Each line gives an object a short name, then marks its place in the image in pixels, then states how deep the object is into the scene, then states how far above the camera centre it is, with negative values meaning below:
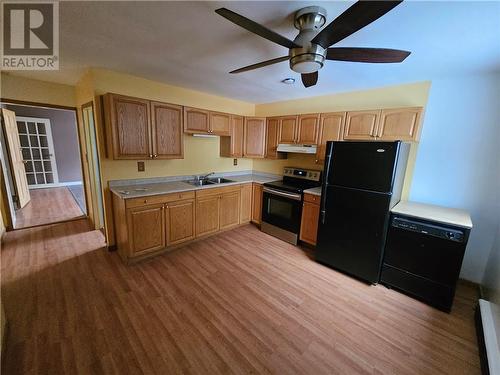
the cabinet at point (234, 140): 3.78 +0.15
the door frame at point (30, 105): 2.91 +0.29
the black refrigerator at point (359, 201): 2.22 -0.54
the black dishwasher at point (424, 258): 1.98 -1.04
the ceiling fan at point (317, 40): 1.11 +0.70
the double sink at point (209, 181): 3.60 -0.61
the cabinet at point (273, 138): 3.77 +0.22
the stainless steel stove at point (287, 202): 3.27 -0.85
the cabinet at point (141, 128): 2.49 +0.21
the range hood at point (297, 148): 3.26 +0.04
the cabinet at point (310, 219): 3.04 -1.00
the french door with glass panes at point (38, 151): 5.65 -0.31
